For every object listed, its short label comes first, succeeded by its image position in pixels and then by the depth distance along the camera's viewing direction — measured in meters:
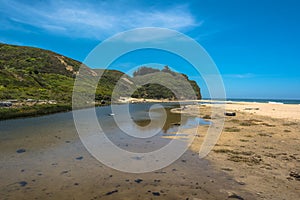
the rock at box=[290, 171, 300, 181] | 7.74
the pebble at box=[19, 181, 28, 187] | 7.04
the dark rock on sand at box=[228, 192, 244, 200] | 6.42
